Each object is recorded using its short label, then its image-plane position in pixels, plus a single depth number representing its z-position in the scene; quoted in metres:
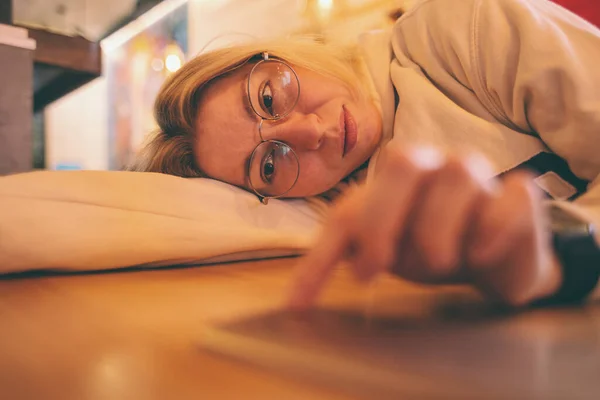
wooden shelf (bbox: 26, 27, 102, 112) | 1.51
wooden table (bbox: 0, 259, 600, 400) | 0.21
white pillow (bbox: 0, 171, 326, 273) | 0.59
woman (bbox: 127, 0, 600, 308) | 0.25
